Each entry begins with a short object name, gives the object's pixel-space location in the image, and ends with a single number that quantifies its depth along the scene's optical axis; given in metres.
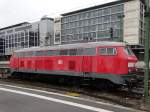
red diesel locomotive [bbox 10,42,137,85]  16.03
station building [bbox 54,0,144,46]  69.75
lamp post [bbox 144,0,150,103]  11.52
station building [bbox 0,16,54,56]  82.25
